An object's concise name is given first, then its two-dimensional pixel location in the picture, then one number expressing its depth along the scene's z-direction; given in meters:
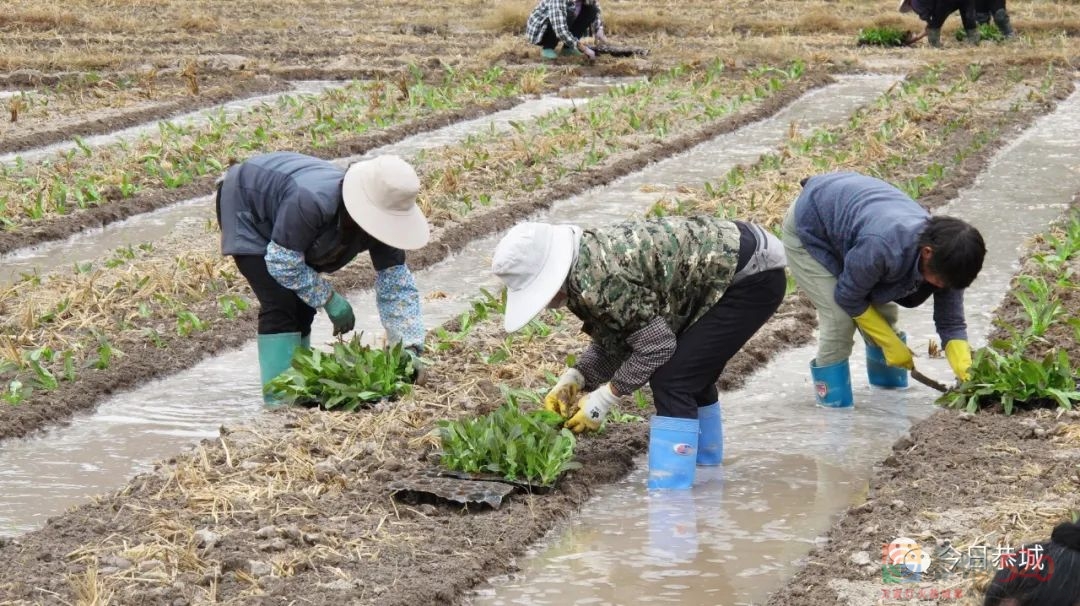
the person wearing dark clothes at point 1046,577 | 2.37
